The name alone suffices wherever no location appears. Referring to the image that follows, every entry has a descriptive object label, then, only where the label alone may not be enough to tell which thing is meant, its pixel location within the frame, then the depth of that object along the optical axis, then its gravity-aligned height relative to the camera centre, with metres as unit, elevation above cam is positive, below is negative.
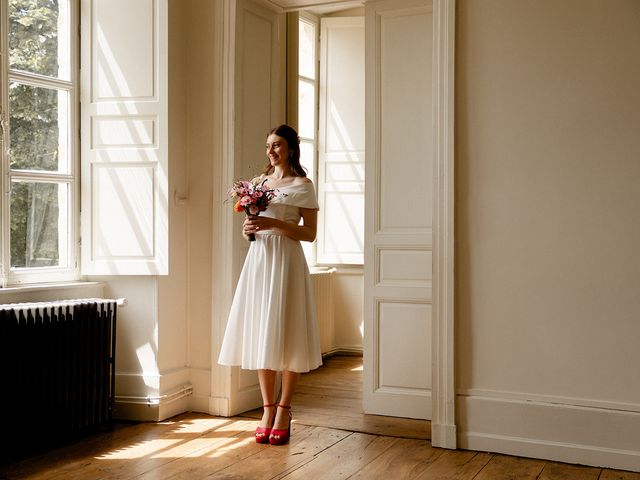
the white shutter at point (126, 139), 4.41 +0.67
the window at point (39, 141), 4.08 +0.63
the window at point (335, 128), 6.82 +1.14
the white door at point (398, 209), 4.59 +0.25
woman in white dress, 3.96 -0.29
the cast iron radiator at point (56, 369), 3.65 -0.64
